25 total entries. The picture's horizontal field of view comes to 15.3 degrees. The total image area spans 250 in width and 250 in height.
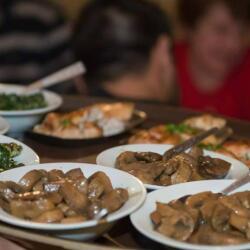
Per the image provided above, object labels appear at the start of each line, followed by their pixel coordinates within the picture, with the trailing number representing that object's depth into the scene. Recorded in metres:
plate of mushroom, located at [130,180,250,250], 1.10
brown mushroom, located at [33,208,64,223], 1.11
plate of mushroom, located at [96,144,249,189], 1.26
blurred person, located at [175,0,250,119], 2.74
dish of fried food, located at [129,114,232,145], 1.51
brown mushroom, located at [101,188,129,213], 1.14
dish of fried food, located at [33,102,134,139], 1.52
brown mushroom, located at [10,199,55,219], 1.12
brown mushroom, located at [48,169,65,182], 1.19
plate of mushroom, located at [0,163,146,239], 1.11
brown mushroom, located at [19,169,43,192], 1.18
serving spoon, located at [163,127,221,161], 1.33
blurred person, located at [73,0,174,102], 2.16
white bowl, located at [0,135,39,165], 1.30
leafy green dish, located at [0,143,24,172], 1.29
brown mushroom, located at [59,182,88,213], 1.14
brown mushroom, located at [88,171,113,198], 1.16
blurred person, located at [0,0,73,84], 2.78
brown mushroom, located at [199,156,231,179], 1.30
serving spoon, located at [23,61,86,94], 1.67
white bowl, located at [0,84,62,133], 1.52
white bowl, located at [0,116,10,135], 1.41
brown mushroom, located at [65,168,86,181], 1.19
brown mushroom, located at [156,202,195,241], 1.11
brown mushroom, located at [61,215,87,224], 1.11
